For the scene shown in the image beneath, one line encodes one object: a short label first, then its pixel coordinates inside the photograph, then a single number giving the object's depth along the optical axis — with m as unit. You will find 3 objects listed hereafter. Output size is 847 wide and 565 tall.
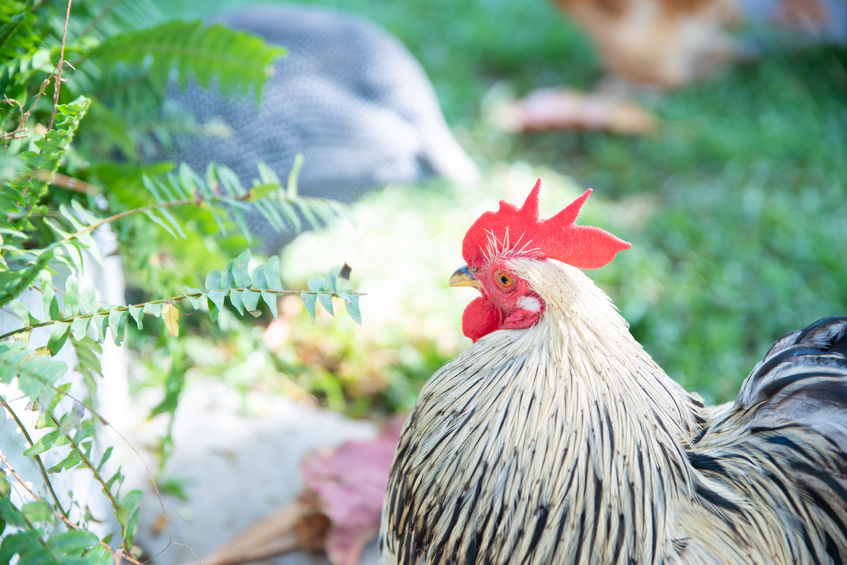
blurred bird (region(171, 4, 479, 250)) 1.20
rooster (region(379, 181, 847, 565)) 0.80
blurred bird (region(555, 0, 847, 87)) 2.12
